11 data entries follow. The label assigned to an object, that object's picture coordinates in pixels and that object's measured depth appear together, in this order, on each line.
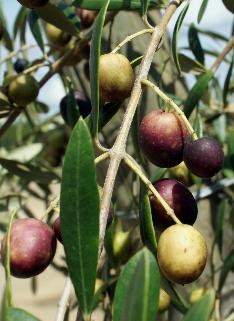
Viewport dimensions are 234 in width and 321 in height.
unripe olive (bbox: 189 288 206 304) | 0.39
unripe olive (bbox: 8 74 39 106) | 0.35
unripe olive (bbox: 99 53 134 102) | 0.24
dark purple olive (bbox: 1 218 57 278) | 0.23
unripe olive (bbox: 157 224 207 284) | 0.22
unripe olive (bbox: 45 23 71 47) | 0.42
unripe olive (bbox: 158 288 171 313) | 0.38
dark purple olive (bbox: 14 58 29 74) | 0.44
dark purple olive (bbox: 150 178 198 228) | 0.24
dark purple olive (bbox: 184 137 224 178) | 0.24
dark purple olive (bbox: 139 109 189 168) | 0.25
